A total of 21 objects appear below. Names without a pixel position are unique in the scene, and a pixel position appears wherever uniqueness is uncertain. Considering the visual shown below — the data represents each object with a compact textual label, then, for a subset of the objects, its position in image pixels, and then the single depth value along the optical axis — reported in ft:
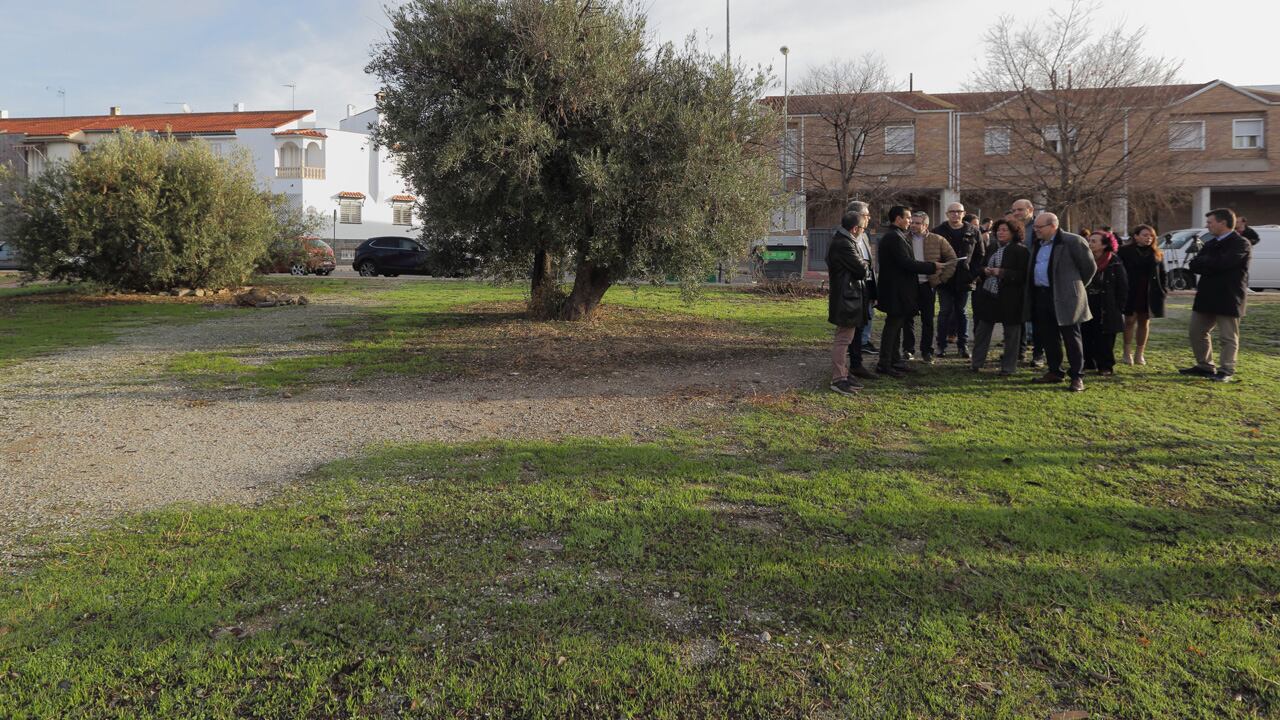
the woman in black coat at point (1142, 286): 30.12
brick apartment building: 112.88
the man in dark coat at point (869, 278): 26.58
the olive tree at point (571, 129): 34.71
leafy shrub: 57.77
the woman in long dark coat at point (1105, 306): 28.37
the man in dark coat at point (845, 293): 25.77
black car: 97.96
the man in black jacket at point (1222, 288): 27.22
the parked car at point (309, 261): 87.35
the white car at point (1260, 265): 69.51
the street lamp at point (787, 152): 111.12
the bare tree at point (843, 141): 110.32
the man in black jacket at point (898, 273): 27.40
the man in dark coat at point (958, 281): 31.04
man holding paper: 30.58
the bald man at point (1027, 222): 28.50
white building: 164.86
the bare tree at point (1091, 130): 86.22
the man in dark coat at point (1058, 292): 26.02
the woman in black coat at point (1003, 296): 27.84
